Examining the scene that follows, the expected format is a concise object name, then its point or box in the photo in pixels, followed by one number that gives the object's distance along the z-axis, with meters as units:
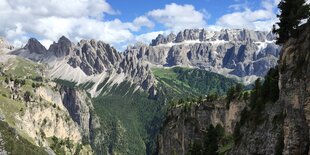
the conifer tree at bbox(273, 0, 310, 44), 39.83
